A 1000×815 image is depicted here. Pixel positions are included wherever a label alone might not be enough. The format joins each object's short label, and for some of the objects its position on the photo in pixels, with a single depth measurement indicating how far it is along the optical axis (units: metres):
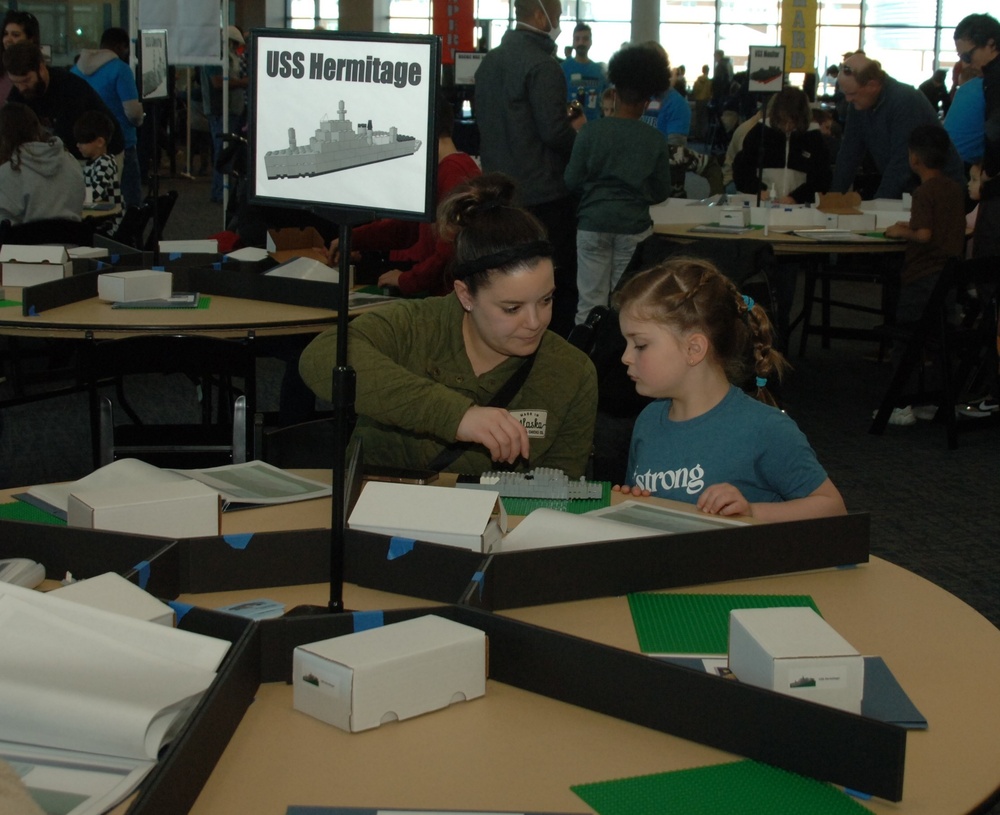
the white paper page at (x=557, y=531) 1.47
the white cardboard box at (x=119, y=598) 1.16
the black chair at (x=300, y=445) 2.24
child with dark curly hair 5.15
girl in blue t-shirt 2.06
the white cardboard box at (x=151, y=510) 1.47
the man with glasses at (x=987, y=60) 5.89
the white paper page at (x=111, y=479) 1.66
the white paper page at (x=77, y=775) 0.93
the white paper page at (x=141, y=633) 1.07
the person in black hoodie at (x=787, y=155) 6.75
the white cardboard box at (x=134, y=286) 3.40
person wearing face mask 5.14
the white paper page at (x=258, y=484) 1.78
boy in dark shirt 5.14
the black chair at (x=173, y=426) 2.77
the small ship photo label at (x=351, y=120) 1.22
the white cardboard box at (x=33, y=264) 3.59
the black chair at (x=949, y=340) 4.41
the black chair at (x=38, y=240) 4.59
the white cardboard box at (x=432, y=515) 1.44
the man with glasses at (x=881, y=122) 6.06
